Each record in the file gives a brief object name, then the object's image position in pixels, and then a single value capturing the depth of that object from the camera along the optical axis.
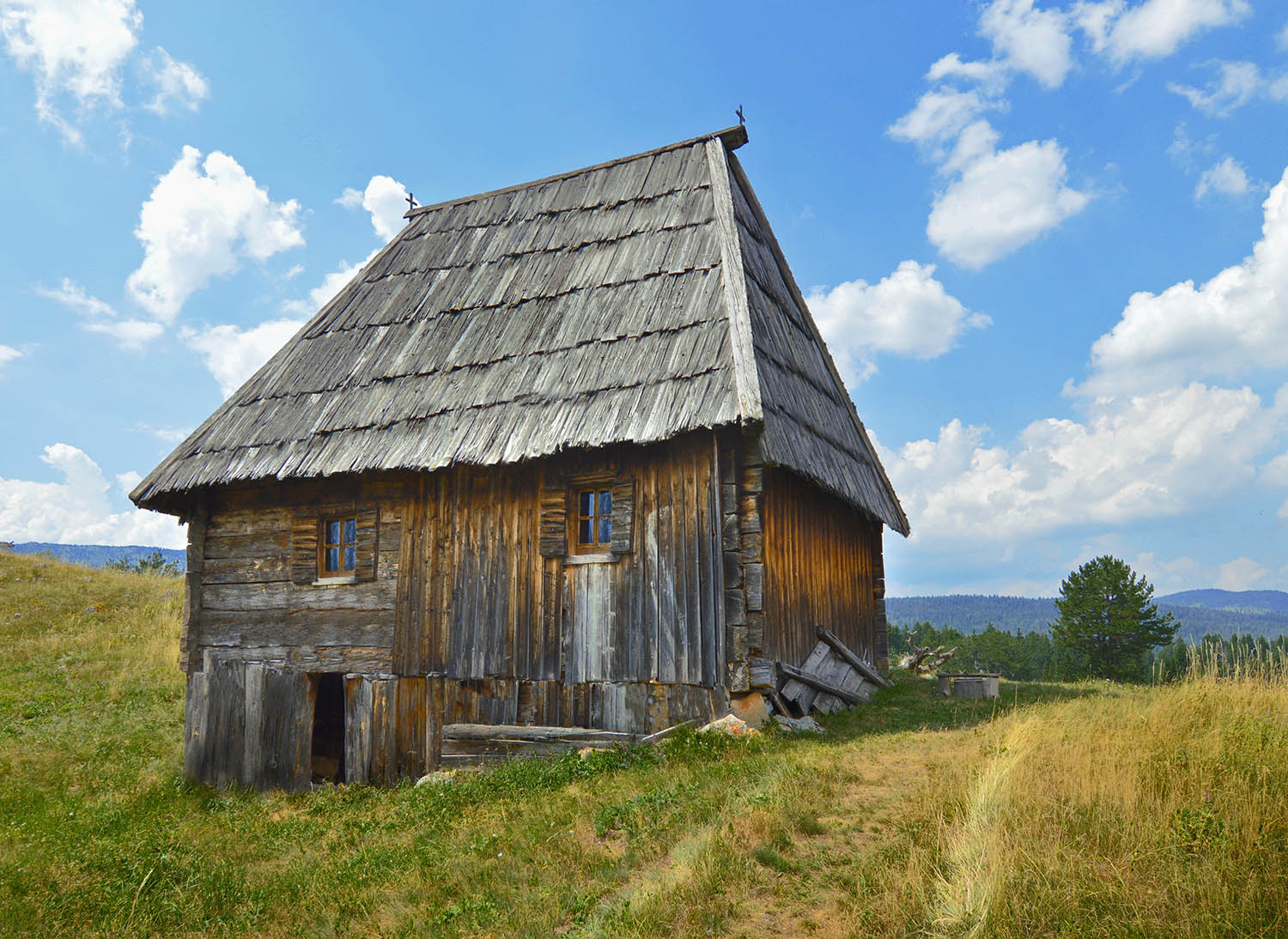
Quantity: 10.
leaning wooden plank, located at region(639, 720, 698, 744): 8.72
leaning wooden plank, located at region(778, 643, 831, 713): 9.84
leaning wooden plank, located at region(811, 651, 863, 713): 10.76
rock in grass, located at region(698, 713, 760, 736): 8.31
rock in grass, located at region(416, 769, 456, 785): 9.55
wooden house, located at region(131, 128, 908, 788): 9.27
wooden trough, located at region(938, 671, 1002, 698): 12.85
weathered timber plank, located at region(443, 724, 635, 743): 9.16
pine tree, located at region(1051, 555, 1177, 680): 38.09
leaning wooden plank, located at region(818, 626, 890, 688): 11.29
